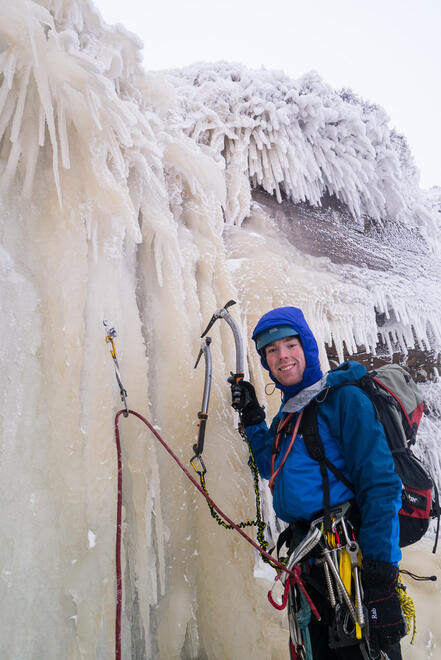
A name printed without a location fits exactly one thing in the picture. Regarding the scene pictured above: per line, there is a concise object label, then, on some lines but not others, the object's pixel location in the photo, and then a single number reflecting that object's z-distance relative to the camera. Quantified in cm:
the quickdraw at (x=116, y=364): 198
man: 143
